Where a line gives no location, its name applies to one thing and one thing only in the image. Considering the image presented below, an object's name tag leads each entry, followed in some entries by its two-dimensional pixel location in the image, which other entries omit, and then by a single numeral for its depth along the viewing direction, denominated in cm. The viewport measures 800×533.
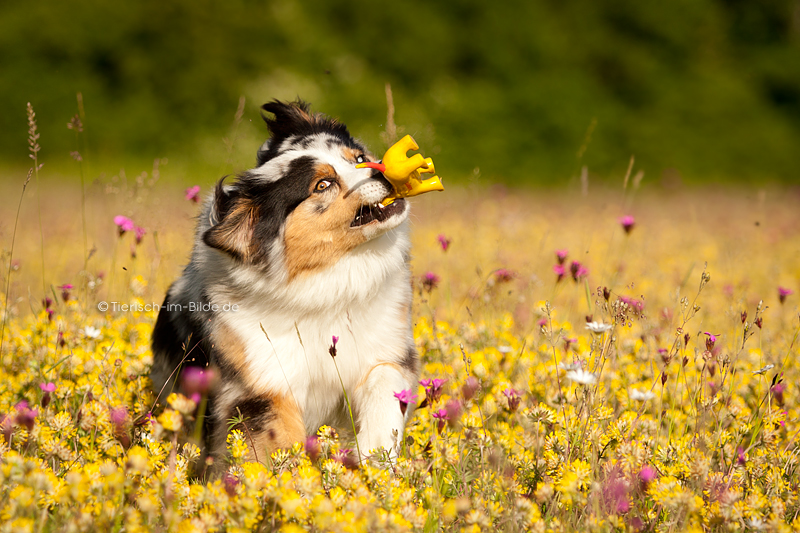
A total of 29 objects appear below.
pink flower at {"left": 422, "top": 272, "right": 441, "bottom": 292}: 668
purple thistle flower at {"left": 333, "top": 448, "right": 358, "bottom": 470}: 421
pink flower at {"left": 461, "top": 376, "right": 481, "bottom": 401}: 421
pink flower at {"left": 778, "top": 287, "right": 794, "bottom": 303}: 550
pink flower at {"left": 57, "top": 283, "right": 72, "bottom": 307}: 604
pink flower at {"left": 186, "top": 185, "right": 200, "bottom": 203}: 693
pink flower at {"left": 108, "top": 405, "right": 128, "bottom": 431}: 418
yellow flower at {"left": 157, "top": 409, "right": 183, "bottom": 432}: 320
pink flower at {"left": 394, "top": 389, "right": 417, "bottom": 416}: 405
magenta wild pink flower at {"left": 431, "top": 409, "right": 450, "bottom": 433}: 423
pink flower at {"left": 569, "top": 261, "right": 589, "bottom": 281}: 572
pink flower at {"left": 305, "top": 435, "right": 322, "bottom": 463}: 381
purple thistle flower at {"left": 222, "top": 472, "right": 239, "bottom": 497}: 365
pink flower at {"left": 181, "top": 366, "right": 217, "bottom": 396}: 312
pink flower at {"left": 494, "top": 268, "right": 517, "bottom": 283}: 724
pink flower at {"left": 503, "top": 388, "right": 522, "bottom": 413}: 431
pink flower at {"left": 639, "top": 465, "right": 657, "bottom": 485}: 388
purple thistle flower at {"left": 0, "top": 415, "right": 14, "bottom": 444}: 434
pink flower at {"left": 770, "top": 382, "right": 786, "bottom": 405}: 471
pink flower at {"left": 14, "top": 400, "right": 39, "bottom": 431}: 359
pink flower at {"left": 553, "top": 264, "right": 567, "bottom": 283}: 606
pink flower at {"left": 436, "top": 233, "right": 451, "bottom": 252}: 680
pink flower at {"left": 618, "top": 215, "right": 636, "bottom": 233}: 628
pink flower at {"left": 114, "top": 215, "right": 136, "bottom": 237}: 618
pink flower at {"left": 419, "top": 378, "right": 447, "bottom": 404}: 422
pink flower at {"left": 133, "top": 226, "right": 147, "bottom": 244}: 690
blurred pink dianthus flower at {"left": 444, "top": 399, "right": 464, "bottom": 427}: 385
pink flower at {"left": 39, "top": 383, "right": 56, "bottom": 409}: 427
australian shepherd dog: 543
